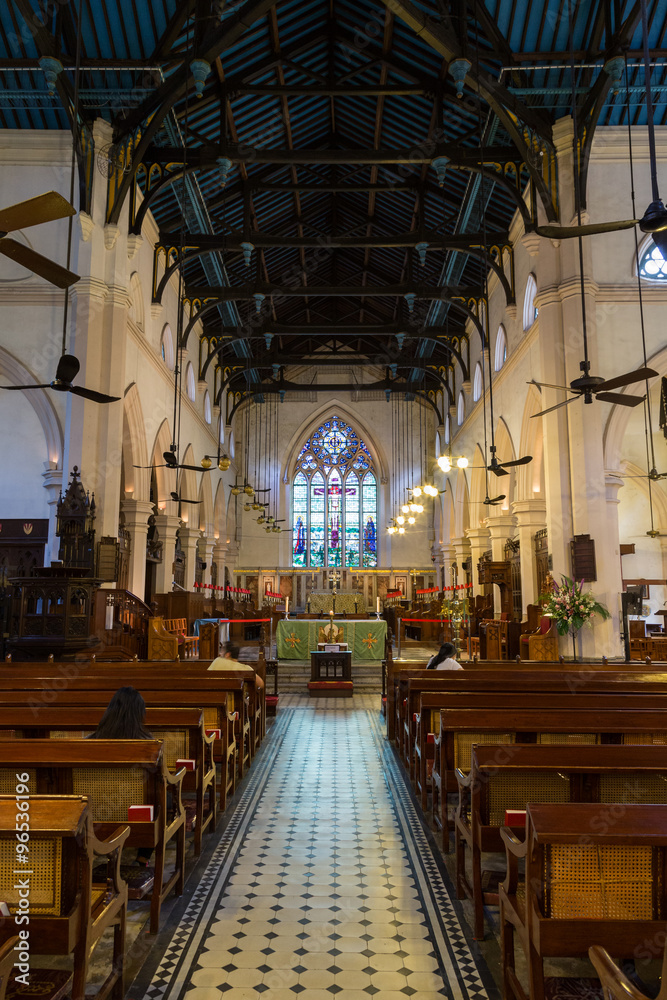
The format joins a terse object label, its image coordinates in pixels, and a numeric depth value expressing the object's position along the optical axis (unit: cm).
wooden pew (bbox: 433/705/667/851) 401
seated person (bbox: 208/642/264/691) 725
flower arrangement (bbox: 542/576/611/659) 1009
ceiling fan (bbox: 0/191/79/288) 390
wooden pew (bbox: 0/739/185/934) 321
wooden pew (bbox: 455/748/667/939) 319
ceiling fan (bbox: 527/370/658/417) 640
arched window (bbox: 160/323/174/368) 1605
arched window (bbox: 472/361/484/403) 1942
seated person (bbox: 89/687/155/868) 371
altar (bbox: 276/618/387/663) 1452
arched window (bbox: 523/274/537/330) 1348
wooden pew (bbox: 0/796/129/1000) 225
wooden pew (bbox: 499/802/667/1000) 227
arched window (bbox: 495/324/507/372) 1606
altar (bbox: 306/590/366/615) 2134
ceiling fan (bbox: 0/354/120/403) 669
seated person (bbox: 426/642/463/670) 749
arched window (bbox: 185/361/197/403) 1866
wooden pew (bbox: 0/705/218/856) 417
